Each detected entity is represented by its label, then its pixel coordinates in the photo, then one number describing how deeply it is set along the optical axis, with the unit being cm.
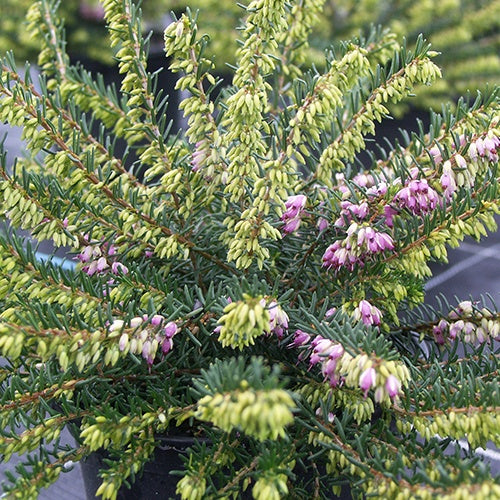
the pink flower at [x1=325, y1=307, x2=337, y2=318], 73
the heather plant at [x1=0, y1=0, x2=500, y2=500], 63
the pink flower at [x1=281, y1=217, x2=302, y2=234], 78
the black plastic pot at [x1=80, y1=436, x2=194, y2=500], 72
